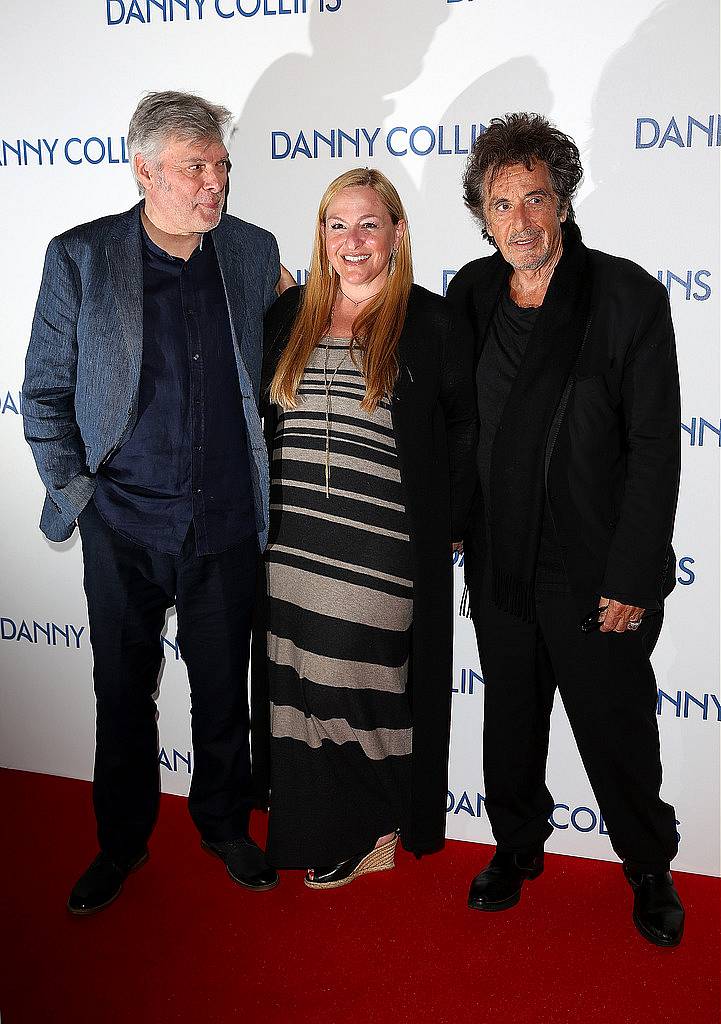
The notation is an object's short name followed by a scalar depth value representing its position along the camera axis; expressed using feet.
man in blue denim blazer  6.77
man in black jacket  6.37
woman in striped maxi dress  6.86
